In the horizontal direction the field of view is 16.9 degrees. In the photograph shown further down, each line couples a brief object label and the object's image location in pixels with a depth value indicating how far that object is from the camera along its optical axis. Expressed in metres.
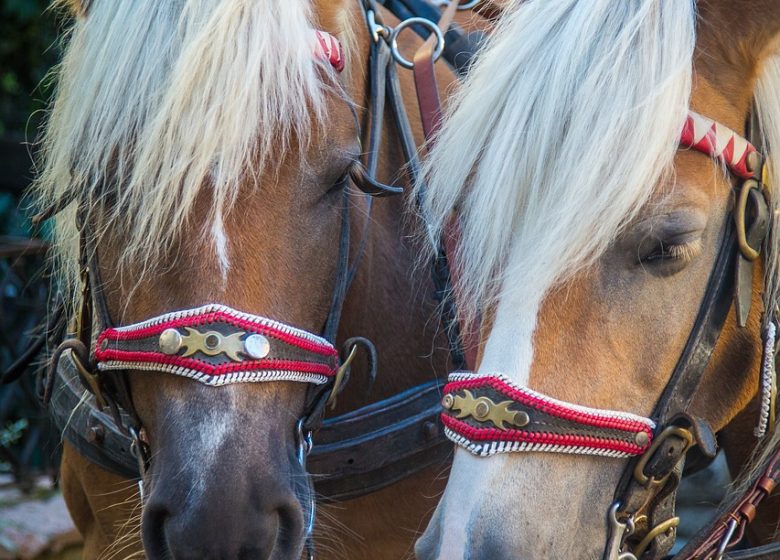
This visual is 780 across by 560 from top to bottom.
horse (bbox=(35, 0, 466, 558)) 2.07
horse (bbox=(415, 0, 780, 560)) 1.98
